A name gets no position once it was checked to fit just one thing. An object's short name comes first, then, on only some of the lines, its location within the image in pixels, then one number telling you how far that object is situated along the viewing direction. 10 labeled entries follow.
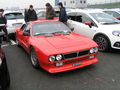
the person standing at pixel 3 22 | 7.01
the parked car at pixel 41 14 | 10.03
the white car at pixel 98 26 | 5.19
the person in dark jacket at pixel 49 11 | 7.88
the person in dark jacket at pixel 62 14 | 7.02
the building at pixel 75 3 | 50.64
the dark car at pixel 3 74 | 2.59
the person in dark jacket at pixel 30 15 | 8.20
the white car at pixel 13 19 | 7.75
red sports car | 3.53
